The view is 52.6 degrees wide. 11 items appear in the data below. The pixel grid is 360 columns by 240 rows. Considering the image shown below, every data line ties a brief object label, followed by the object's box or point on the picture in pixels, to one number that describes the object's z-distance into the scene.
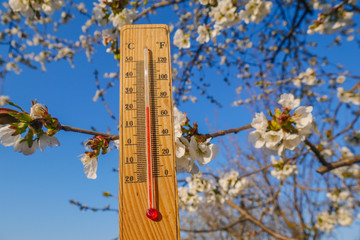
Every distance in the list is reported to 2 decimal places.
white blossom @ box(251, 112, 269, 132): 0.28
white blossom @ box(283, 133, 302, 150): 0.28
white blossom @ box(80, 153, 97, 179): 0.26
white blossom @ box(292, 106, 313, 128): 0.28
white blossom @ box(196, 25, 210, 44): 0.48
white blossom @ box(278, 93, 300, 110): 0.29
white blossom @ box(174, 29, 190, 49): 0.50
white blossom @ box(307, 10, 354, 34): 0.51
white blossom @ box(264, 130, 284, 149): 0.28
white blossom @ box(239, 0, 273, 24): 0.46
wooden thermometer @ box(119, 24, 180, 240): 0.23
